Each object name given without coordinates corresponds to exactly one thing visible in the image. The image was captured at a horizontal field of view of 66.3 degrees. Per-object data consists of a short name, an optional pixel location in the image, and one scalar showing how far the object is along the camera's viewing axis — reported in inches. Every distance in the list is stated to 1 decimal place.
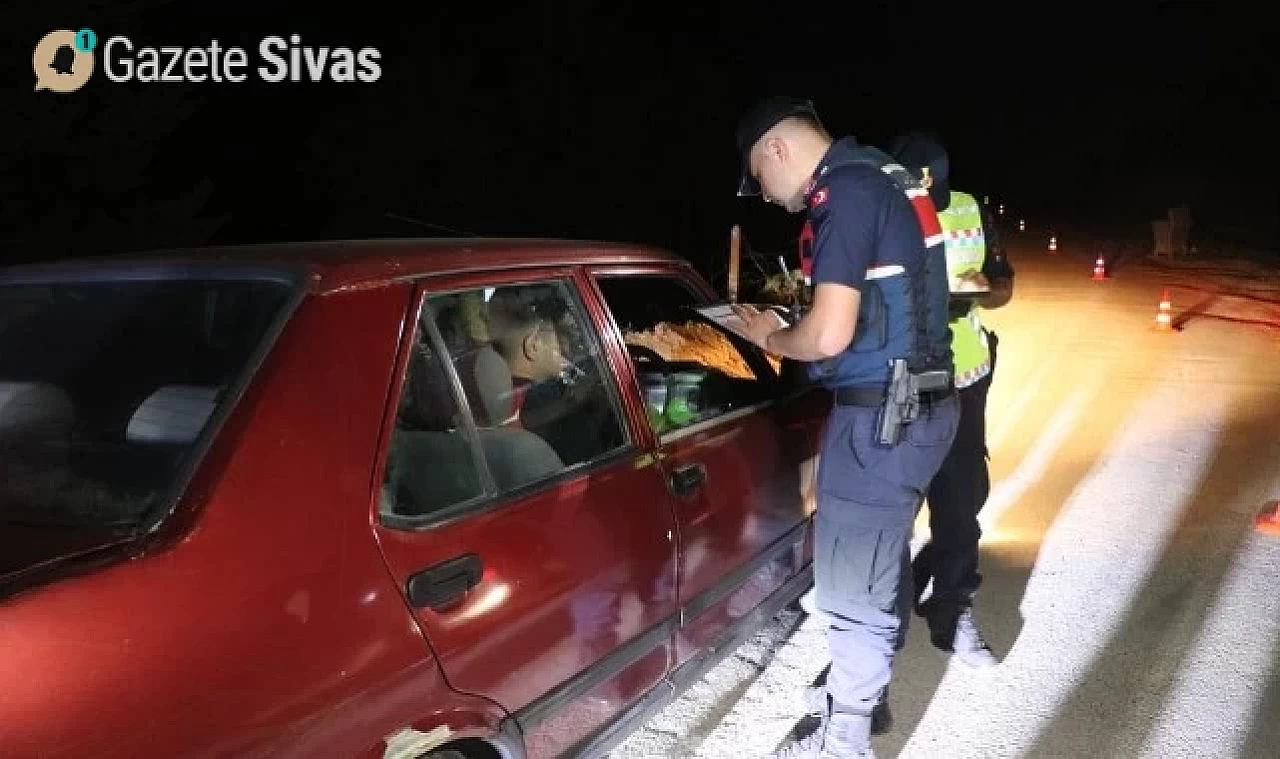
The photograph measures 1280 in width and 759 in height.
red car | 59.1
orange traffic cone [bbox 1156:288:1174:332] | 425.7
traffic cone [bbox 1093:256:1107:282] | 658.8
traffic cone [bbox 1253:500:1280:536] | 190.5
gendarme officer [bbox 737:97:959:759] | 101.6
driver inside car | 100.6
